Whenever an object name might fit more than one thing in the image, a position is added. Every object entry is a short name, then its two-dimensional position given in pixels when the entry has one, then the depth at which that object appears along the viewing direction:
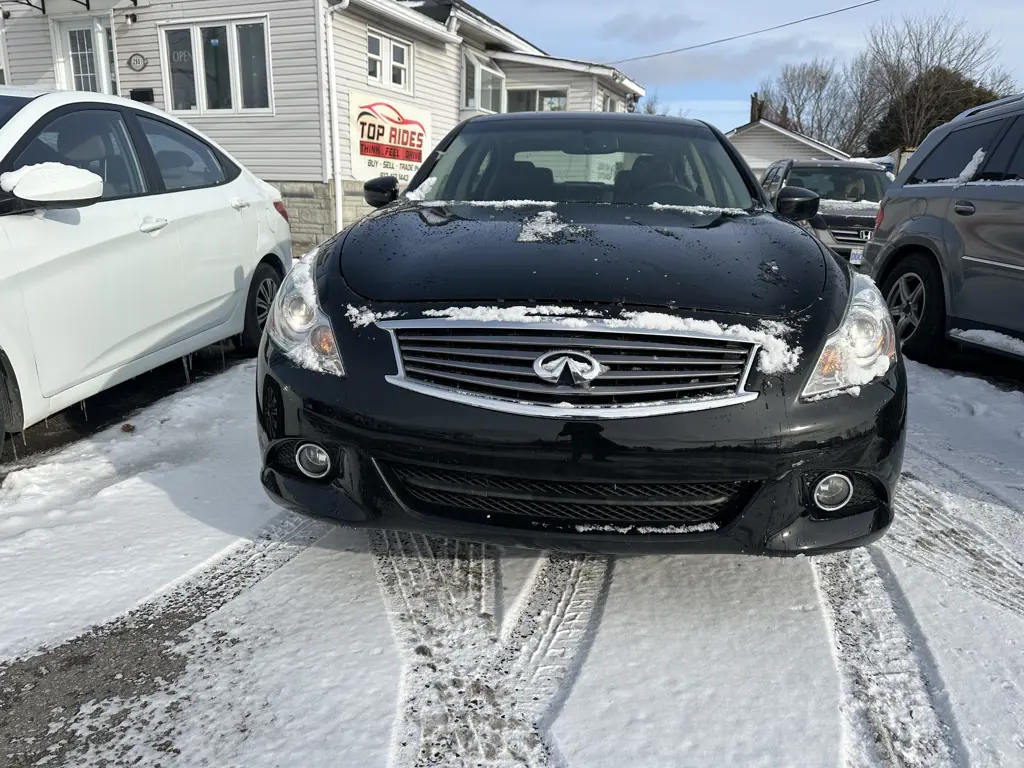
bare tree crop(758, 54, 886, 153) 50.50
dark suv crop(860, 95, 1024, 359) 4.62
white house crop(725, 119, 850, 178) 38.69
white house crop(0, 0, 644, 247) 13.30
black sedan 2.00
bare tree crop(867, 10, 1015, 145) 37.66
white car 3.07
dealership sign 14.31
